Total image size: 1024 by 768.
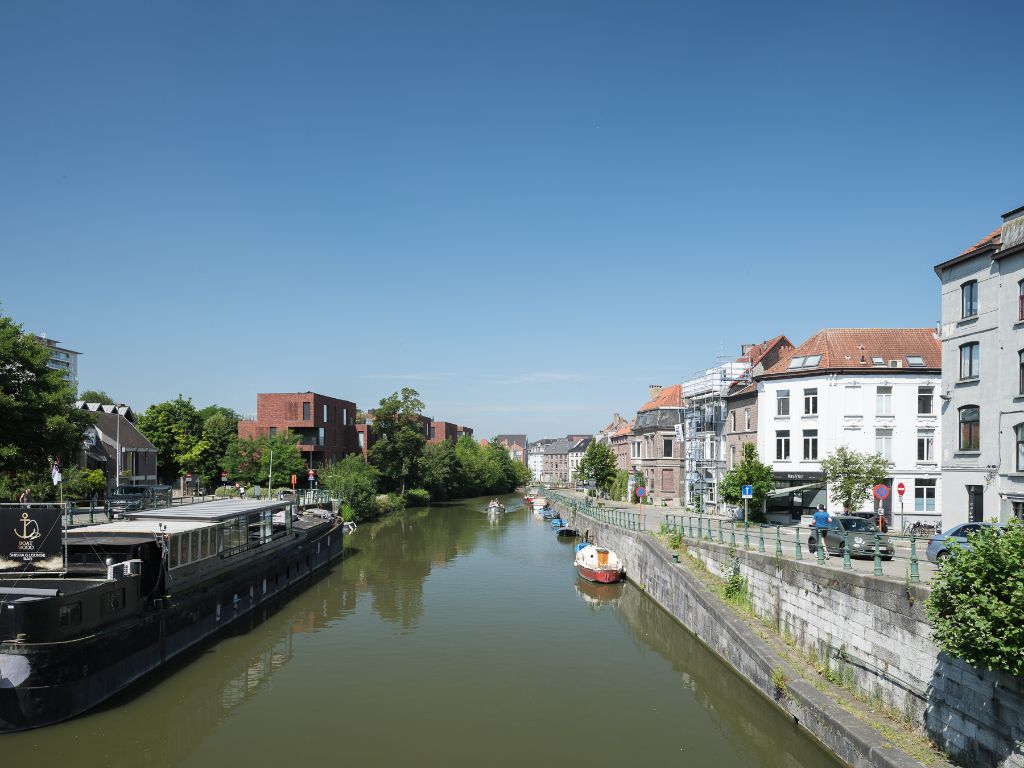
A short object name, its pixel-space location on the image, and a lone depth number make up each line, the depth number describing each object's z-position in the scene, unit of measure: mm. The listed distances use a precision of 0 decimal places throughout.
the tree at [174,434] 70750
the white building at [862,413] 37656
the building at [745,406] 43784
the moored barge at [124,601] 14703
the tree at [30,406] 29828
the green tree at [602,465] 68750
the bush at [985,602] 9703
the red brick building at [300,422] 68812
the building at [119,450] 55062
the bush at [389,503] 71612
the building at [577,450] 156038
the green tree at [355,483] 60969
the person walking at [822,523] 20828
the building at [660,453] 58312
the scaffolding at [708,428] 48344
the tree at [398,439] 77062
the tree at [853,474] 33875
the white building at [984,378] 21734
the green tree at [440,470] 86125
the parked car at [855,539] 17953
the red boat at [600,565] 33469
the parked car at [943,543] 16656
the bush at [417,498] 81688
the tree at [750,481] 36188
